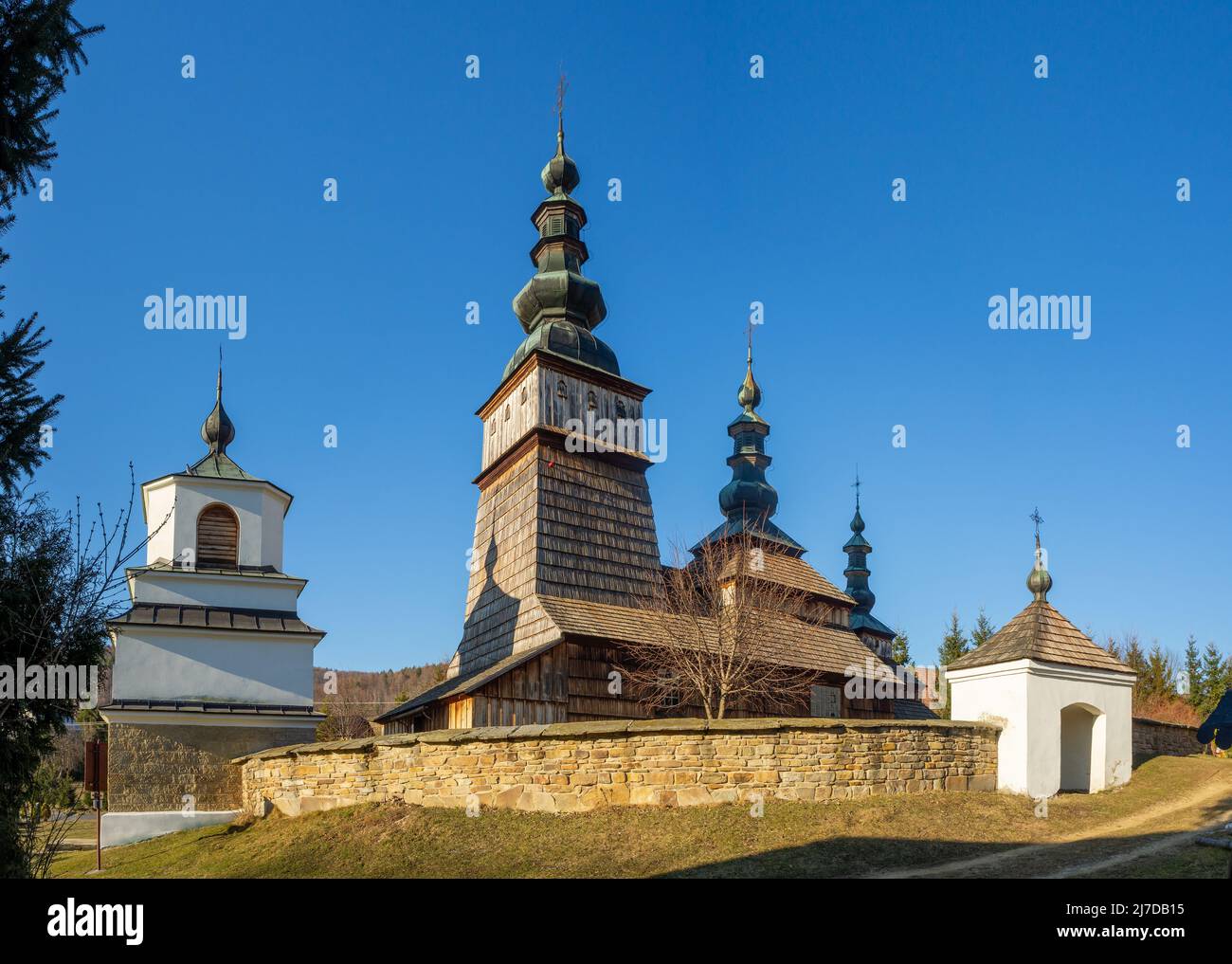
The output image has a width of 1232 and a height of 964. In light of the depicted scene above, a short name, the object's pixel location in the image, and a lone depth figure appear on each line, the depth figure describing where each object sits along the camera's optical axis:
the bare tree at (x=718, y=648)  21.55
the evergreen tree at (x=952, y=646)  46.75
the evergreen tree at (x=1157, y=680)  40.59
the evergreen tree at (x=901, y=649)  53.06
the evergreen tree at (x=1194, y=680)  39.69
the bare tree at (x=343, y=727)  42.25
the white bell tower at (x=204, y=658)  18.92
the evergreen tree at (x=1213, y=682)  38.34
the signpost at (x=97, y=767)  15.25
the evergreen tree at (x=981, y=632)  46.50
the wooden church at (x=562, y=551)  22.36
